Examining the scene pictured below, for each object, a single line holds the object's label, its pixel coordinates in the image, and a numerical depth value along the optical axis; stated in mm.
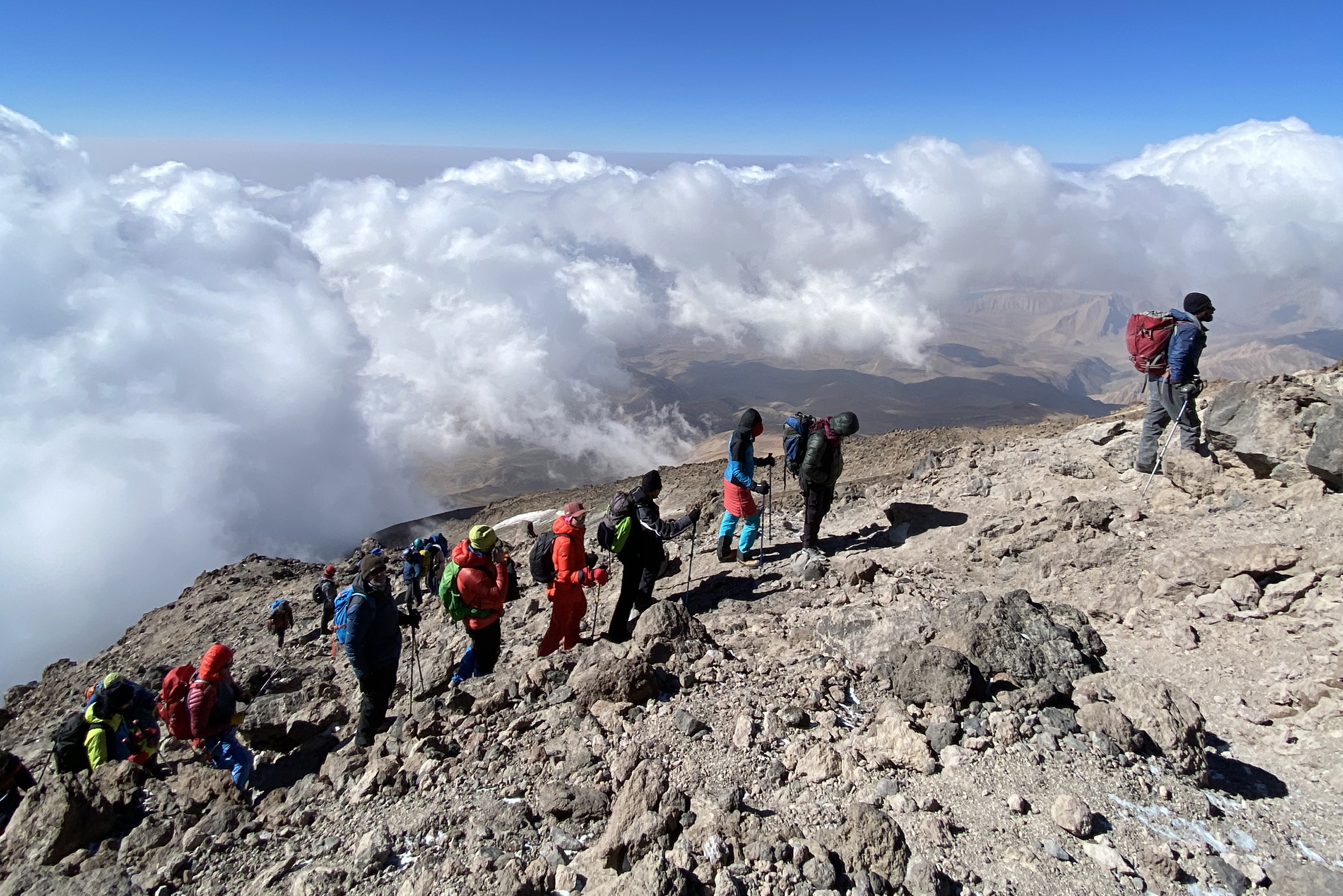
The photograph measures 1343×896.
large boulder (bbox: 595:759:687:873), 3912
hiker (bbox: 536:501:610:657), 6953
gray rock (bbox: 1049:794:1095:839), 3807
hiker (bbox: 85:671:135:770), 6141
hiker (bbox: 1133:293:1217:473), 8922
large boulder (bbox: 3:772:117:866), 5215
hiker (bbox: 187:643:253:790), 6051
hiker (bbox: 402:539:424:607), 11445
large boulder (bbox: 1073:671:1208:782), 4473
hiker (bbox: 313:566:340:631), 11711
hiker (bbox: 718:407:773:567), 8789
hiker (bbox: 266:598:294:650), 12086
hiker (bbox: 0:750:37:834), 6426
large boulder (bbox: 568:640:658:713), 5578
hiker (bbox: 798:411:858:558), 8641
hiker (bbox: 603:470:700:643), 7266
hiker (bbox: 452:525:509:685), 6812
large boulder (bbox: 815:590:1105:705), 5254
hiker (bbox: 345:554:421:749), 6148
